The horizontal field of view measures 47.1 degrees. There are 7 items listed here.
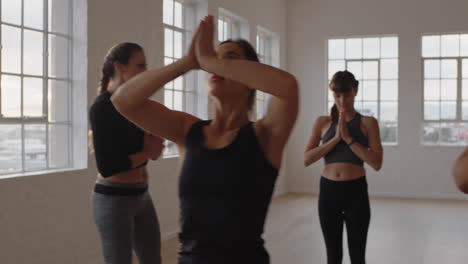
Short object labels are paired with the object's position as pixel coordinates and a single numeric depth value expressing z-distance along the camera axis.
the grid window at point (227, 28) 7.96
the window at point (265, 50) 9.57
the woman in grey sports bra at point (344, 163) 3.10
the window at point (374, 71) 9.90
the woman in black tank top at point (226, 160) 1.30
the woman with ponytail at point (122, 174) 2.38
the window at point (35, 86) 3.96
